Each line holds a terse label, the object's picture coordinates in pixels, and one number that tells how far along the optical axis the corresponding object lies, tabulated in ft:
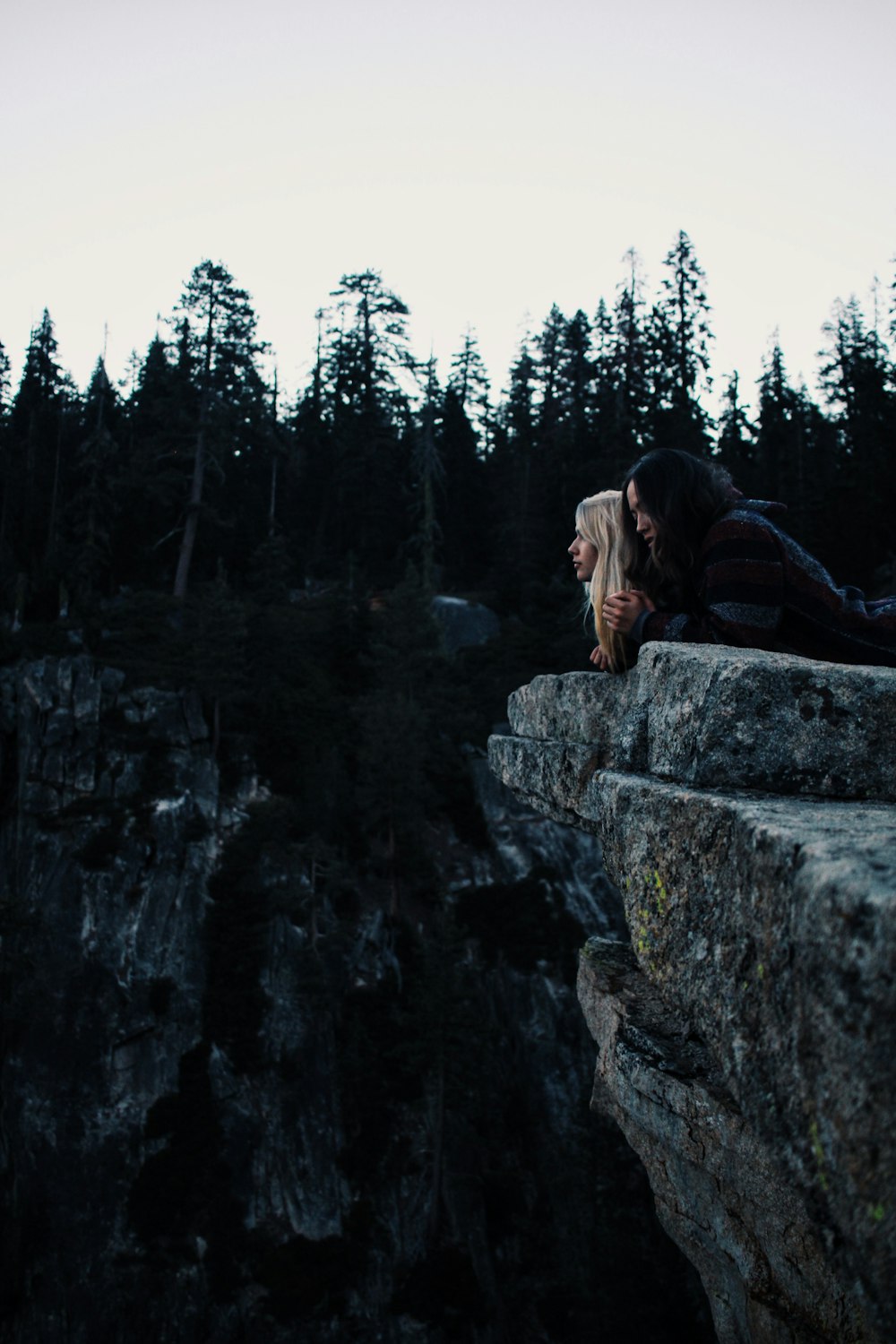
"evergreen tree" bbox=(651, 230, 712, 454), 139.85
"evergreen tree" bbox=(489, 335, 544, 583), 140.46
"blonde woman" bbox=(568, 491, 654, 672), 13.16
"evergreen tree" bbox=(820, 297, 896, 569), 116.78
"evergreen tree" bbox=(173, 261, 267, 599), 115.75
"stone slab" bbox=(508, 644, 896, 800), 8.47
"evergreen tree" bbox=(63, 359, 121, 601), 118.52
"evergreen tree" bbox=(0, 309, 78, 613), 140.87
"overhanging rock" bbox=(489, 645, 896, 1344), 4.91
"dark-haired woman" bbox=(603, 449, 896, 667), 11.27
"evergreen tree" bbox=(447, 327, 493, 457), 186.39
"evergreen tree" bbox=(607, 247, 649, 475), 132.76
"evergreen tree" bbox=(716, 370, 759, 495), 134.10
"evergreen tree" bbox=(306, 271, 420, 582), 154.40
